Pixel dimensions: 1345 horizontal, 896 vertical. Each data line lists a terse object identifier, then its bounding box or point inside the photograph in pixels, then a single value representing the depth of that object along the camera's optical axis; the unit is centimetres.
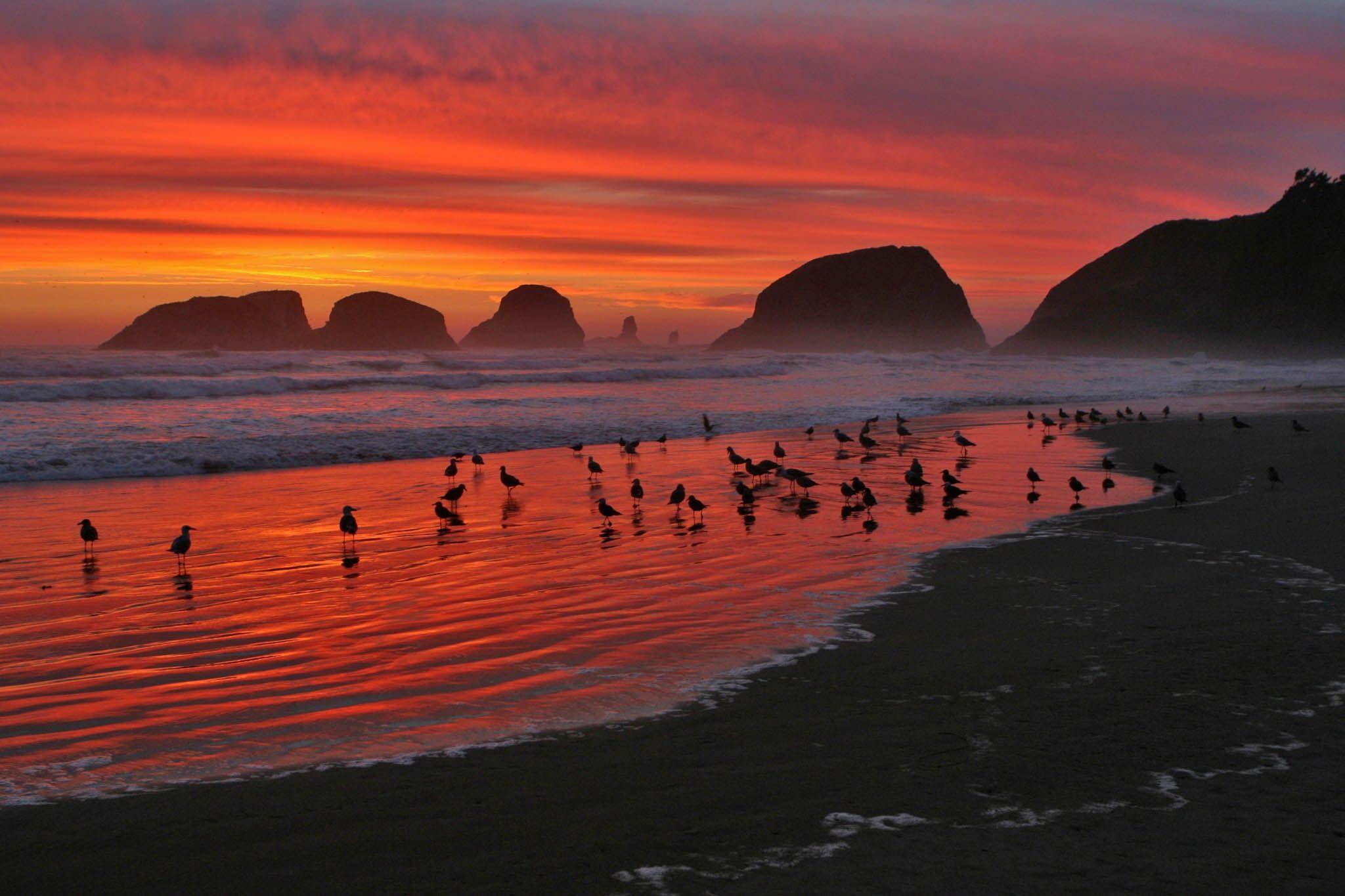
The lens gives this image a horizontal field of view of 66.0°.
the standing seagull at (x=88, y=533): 1429
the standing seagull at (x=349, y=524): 1456
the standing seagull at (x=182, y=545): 1320
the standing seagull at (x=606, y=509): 1623
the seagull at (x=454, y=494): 1814
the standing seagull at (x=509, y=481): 2059
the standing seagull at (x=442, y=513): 1700
